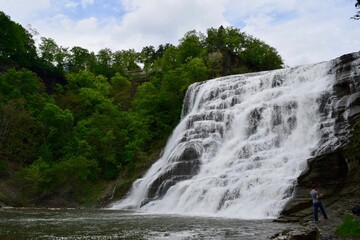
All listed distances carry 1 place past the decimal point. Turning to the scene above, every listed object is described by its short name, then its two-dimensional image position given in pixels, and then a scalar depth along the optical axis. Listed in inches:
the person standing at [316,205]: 688.4
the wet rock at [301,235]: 448.6
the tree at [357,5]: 611.5
